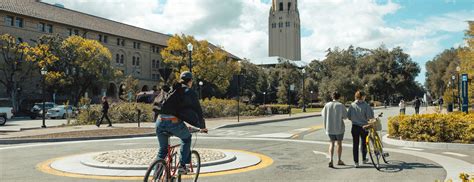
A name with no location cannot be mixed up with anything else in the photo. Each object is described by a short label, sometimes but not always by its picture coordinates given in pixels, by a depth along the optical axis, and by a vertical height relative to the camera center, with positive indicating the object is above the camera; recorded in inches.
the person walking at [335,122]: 363.3 -17.2
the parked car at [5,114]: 1083.9 -35.8
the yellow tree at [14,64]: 1985.7 +178.5
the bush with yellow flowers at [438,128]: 498.0 -30.7
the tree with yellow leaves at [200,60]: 2655.0 +270.4
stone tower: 6796.3 +1248.5
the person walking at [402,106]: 1145.9 -9.9
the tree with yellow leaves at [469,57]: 1352.1 +156.7
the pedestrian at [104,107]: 885.0 -12.9
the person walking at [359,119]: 368.2 -14.8
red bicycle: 225.5 -38.6
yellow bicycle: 355.5 -29.2
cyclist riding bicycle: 239.6 -11.4
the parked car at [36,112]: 1565.0 -43.3
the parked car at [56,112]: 1501.0 -41.3
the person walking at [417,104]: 1254.9 -2.8
